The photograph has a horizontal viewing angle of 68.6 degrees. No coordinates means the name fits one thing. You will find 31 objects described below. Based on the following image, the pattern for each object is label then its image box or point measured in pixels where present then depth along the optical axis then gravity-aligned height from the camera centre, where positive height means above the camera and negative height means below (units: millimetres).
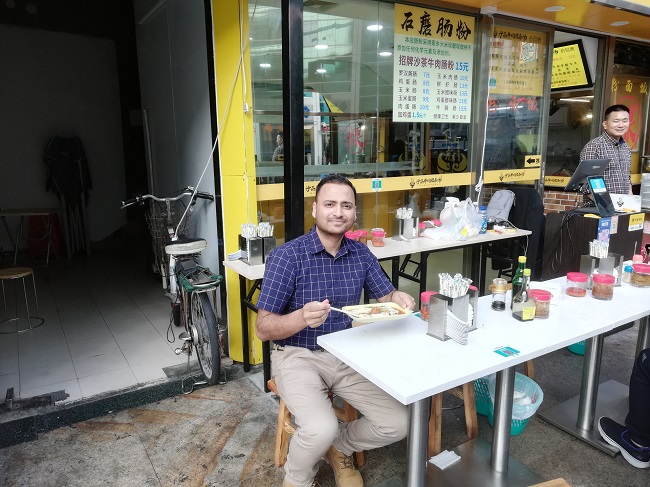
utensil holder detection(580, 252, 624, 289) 2494 -582
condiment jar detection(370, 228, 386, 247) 3488 -589
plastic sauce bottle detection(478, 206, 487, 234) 3910 -518
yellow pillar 3043 +156
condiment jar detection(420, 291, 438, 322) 2035 -648
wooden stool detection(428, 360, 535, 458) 2252 -1278
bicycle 2965 -936
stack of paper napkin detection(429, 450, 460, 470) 2246 -1434
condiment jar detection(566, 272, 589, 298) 2379 -645
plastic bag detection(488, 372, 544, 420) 2455 -1261
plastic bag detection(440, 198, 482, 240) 3717 -515
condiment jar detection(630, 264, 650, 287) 2504 -635
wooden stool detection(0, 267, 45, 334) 3924 -1398
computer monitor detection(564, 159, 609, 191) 3623 -124
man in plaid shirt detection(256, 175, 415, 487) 1911 -778
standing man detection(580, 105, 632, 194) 4023 +29
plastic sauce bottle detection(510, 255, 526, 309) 2135 -564
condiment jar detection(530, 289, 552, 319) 2080 -645
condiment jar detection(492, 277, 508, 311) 2219 -653
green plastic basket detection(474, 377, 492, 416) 2640 -1347
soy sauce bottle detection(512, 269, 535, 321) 2062 -649
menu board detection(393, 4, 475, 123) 3719 +713
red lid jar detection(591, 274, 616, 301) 2297 -633
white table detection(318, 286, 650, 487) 1593 -719
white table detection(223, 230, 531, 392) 2934 -684
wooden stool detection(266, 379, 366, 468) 2168 -1240
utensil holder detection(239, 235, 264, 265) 2984 -595
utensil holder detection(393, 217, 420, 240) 3699 -565
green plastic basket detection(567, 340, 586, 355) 3510 -1421
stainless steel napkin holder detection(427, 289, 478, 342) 1840 -603
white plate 1717 -588
